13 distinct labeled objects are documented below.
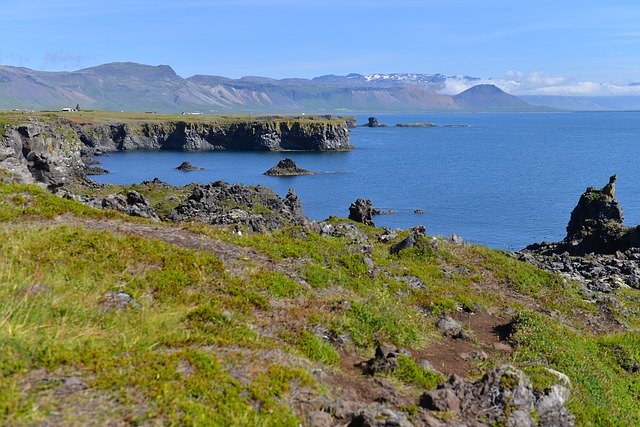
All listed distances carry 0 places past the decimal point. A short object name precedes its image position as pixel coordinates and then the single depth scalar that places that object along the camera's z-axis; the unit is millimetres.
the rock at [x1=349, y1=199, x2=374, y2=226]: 73625
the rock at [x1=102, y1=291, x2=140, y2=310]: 15481
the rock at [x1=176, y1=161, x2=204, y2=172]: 176312
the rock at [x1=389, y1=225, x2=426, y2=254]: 33562
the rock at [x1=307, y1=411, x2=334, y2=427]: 11086
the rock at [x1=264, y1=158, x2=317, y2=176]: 163375
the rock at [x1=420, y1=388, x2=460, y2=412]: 12688
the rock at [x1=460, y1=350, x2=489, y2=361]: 18656
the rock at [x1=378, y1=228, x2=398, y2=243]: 43469
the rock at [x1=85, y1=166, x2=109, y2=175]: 164975
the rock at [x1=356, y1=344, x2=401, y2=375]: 14938
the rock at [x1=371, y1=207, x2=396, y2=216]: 105206
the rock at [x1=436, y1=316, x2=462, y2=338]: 20766
